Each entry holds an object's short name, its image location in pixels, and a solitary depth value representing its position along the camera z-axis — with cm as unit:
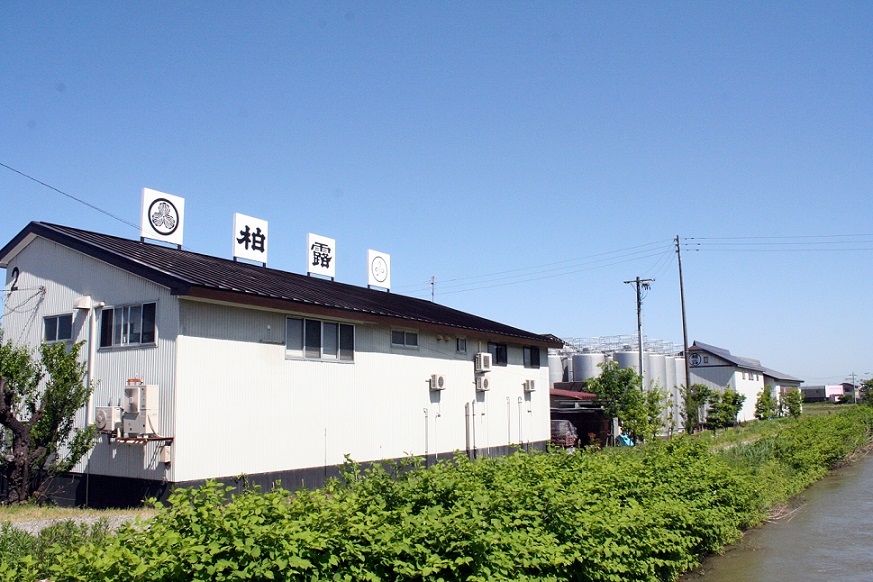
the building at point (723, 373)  5262
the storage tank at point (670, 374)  4936
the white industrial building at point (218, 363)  1330
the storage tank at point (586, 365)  4616
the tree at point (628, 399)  2164
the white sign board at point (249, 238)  2038
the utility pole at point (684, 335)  3442
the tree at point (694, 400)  2961
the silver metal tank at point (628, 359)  4653
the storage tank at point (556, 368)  4681
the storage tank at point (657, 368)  4731
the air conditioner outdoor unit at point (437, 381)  1972
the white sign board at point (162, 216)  1777
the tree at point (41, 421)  1362
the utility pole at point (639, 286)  3931
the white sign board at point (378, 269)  2597
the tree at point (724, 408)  4097
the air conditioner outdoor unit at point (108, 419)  1362
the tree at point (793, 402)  5641
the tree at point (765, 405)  5262
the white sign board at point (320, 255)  2305
